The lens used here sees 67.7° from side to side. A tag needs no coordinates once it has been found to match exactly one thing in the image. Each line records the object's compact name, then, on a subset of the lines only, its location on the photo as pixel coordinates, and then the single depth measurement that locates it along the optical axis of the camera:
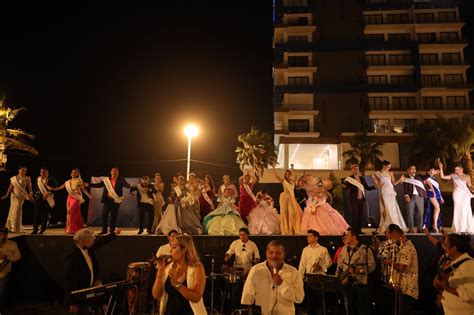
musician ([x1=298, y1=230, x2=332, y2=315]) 7.00
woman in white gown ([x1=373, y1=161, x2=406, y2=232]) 10.01
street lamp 14.16
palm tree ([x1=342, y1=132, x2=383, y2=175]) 34.44
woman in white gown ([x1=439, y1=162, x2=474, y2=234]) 9.92
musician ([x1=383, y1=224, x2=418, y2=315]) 6.32
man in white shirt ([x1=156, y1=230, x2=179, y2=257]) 7.16
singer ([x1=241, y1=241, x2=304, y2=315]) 4.17
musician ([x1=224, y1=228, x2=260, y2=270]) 7.55
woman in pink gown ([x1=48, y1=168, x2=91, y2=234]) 9.64
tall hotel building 42.00
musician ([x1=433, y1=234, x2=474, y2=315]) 4.38
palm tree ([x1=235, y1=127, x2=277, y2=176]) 33.34
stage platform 8.94
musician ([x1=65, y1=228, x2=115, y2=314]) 4.86
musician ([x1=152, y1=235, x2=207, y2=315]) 3.85
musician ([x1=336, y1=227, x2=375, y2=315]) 6.49
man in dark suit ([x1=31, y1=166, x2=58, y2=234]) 9.78
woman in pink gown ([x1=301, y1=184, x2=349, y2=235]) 9.27
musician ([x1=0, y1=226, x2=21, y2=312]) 7.51
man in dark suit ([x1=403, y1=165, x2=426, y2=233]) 9.99
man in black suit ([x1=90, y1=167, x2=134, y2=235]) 9.64
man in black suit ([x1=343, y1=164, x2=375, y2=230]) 9.91
